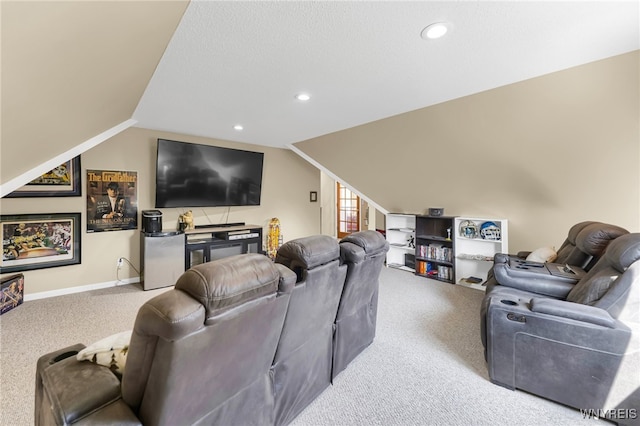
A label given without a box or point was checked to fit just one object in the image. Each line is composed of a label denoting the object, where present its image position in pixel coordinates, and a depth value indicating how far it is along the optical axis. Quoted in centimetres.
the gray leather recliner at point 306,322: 149
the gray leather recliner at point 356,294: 191
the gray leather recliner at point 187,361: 90
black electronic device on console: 501
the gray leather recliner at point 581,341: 156
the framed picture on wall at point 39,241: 334
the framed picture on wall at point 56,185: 340
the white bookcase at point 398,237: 498
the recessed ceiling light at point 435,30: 191
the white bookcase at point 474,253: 393
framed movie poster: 386
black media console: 441
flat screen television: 433
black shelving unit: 426
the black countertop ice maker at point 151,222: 399
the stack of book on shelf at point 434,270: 430
